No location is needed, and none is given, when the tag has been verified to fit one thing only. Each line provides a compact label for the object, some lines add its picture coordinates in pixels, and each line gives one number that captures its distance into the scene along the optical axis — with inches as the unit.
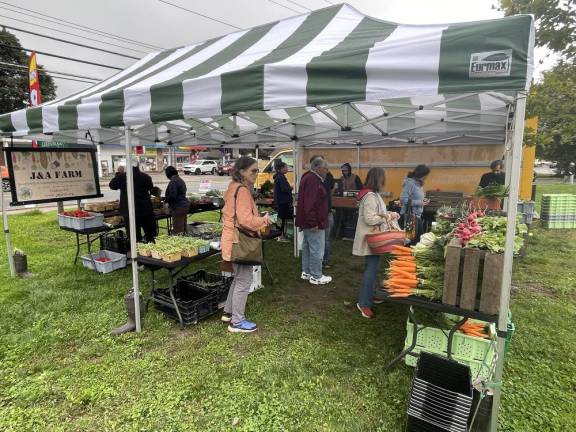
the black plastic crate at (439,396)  78.9
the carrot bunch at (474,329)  107.2
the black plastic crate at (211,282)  163.3
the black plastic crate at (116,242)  238.7
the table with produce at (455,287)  89.1
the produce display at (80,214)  225.8
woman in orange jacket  128.0
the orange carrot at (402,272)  102.9
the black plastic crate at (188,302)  147.9
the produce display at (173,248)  146.7
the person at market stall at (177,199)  255.0
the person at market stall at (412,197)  231.8
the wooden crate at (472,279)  87.0
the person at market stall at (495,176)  243.6
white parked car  1430.9
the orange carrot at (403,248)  113.9
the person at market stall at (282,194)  283.3
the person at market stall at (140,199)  216.0
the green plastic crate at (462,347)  103.2
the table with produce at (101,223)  220.1
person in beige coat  141.0
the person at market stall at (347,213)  322.3
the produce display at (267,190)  347.3
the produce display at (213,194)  332.8
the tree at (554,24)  225.5
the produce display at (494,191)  170.3
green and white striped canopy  72.6
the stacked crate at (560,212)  379.2
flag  501.7
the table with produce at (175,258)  145.6
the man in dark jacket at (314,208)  183.6
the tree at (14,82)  1048.2
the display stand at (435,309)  89.3
